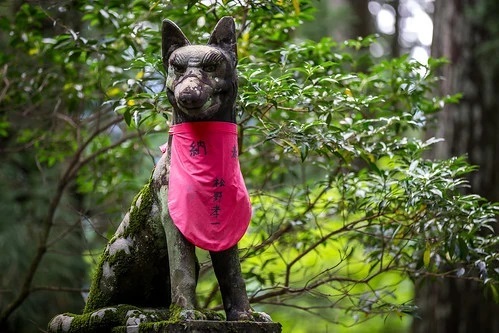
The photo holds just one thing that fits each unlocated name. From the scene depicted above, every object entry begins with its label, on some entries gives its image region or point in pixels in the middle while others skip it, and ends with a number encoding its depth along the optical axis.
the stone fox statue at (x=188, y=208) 6.71
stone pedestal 6.30
